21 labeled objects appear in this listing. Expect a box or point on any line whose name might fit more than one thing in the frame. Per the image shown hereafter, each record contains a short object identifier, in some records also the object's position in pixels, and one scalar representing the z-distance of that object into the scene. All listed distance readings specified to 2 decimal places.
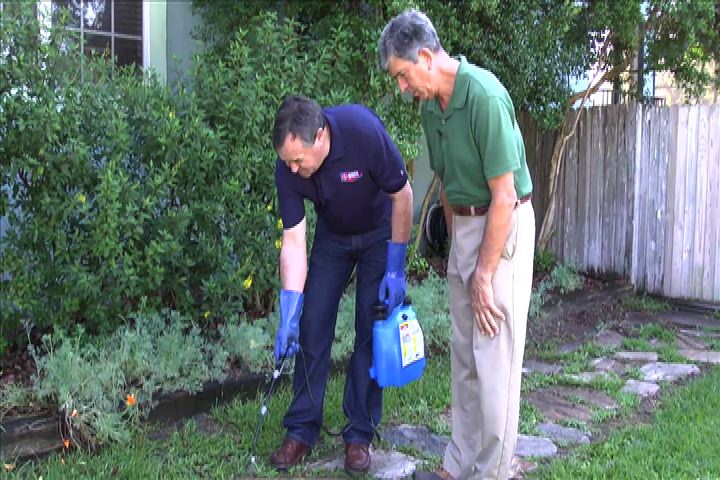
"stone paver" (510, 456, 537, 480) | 3.86
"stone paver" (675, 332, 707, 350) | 6.27
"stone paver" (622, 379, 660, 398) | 5.10
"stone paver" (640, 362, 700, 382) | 5.43
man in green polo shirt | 3.09
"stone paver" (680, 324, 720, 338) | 6.63
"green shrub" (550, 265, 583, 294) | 7.91
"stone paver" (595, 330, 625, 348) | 6.30
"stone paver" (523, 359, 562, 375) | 5.54
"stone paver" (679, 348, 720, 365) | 5.86
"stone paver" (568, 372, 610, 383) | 5.33
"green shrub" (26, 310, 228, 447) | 4.00
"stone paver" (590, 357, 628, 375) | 5.62
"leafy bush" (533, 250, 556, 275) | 8.62
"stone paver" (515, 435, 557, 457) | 4.12
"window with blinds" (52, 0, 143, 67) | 6.91
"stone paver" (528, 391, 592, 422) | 4.68
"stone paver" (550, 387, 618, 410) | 4.90
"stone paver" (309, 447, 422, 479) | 3.89
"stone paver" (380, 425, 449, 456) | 4.19
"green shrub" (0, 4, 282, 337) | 4.49
